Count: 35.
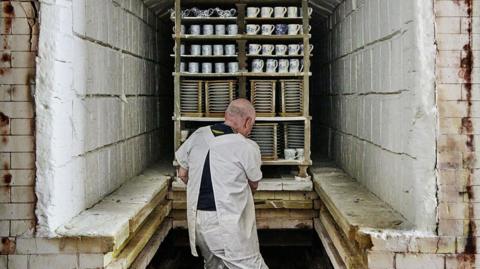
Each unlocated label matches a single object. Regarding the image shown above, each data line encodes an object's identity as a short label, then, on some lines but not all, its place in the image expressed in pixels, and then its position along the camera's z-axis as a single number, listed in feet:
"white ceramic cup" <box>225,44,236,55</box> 17.04
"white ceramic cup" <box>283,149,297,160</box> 17.26
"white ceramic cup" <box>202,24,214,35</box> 16.99
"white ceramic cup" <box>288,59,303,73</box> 17.08
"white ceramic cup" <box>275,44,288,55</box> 17.07
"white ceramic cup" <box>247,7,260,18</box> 17.11
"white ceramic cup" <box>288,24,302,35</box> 17.02
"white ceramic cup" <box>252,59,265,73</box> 17.15
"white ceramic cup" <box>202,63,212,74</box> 17.01
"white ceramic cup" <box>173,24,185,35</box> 16.90
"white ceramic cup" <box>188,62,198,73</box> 17.03
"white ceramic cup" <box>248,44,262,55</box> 17.11
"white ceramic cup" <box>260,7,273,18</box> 17.08
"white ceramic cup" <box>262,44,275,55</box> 17.10
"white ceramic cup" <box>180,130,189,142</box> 17.10
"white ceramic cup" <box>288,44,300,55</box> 17.08
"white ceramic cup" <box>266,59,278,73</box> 17.12
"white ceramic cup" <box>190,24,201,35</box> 16.98
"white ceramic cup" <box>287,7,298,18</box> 17.13
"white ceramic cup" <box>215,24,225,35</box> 17.08
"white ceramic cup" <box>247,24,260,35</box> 17.04
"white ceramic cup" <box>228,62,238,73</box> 17.13
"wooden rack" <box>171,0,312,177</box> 16.88
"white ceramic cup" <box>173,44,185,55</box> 17.01
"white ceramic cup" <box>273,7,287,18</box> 17.03
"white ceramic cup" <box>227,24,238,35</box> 17.13
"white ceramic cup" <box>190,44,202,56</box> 16.99
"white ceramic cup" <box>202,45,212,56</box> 16.94
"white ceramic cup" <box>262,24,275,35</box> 17.06
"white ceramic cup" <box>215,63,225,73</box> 17.10
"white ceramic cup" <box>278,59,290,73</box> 17.11
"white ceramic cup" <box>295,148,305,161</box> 17.28
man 12.89
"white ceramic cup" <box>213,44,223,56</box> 16.98
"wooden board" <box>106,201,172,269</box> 11.39
